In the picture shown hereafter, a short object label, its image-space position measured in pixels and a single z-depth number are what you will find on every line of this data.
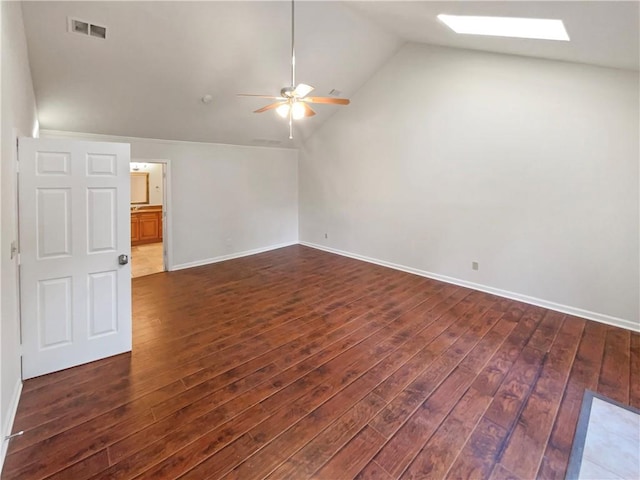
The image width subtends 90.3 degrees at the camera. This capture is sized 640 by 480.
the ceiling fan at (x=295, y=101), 3.14
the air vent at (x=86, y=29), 3.09
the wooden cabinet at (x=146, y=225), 8.28
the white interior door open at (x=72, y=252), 2.67
